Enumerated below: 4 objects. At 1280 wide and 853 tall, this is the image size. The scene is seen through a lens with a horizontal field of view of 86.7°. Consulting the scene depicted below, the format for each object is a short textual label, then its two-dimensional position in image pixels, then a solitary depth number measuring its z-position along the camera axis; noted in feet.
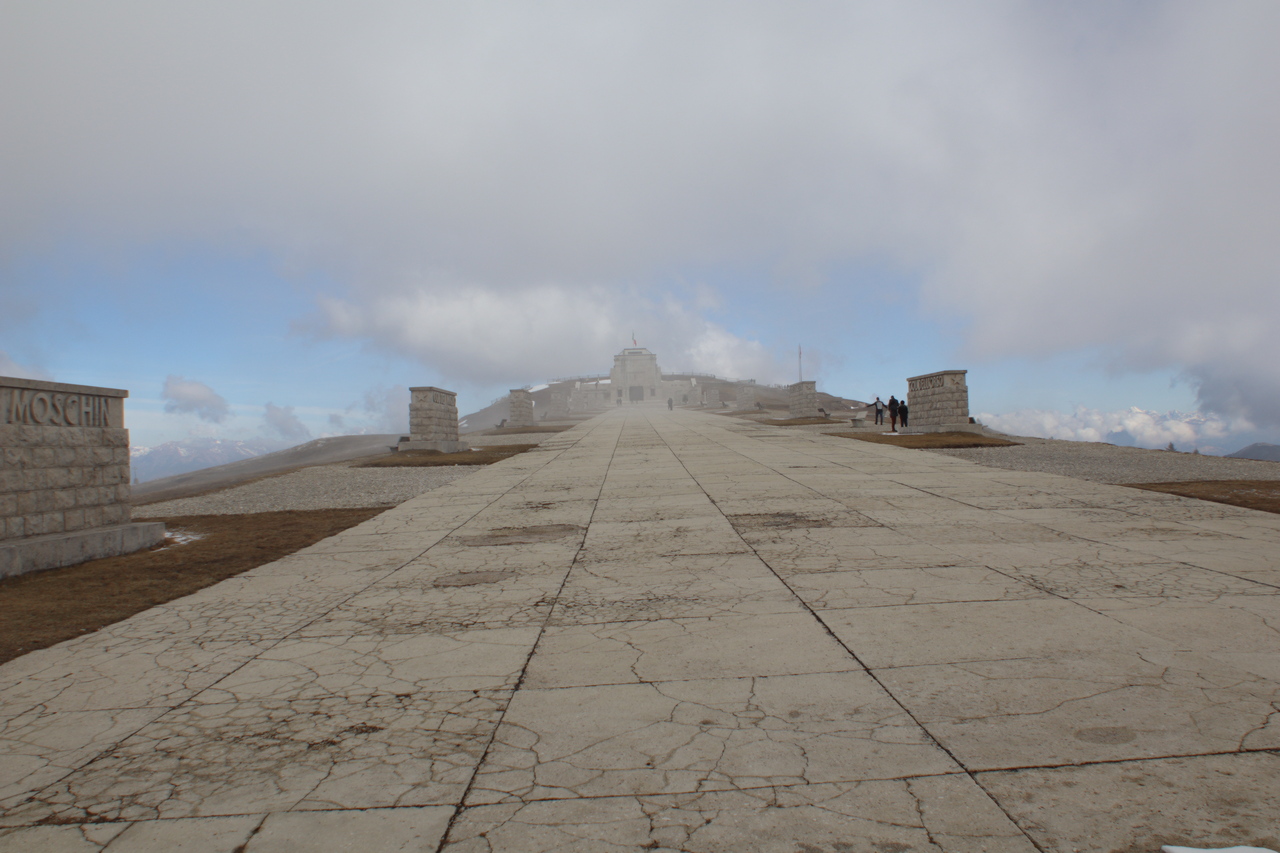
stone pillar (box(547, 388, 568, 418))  235.46
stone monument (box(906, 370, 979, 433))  75.10
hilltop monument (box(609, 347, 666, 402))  369.91
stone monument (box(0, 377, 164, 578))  23.98
